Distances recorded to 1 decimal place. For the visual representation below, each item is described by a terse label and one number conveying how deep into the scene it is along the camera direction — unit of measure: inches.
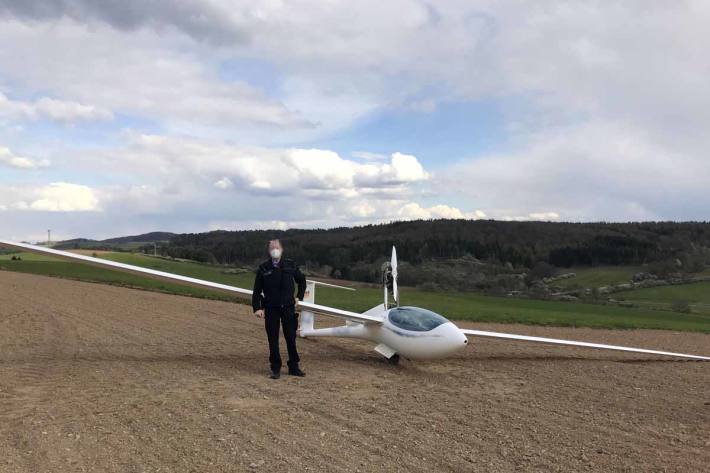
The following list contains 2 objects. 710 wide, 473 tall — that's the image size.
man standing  386.9
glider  390.6
